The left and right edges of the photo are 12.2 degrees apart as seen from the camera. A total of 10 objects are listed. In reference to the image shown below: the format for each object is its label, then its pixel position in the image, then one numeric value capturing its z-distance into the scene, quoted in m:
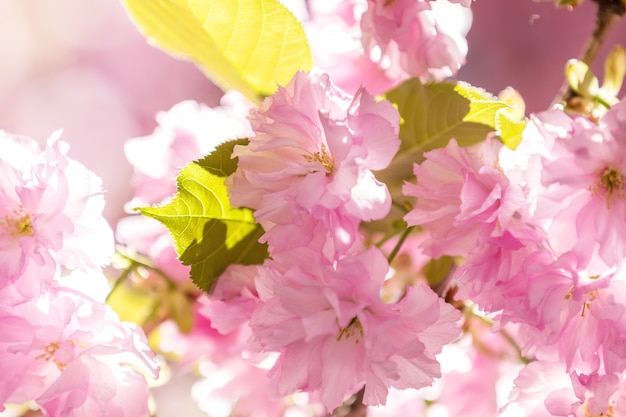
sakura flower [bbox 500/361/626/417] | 0.72
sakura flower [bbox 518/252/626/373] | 0.71
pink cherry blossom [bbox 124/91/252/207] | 0.81
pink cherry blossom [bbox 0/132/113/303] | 0.72
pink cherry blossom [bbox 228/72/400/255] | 0.71
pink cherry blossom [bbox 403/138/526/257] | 0.71
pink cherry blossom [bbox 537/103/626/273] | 0.71
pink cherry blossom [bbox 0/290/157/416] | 0.73
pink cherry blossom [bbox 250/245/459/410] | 0.71
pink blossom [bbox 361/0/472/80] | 0.74
